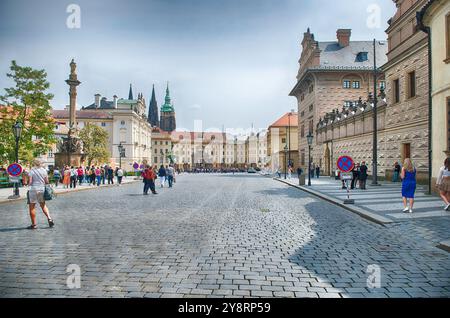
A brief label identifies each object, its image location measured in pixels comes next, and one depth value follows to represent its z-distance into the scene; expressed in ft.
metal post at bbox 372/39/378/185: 70.08
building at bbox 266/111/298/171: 278.26
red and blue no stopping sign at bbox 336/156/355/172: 44.88
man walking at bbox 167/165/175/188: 87.35
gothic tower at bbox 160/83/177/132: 463.42
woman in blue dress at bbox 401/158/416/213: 33.96
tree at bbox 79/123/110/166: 189.26
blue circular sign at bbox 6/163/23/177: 53.31
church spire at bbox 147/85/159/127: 456.86
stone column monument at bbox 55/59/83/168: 103.45
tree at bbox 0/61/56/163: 85.76
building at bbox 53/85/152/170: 277.64
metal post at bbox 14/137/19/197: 57.08
